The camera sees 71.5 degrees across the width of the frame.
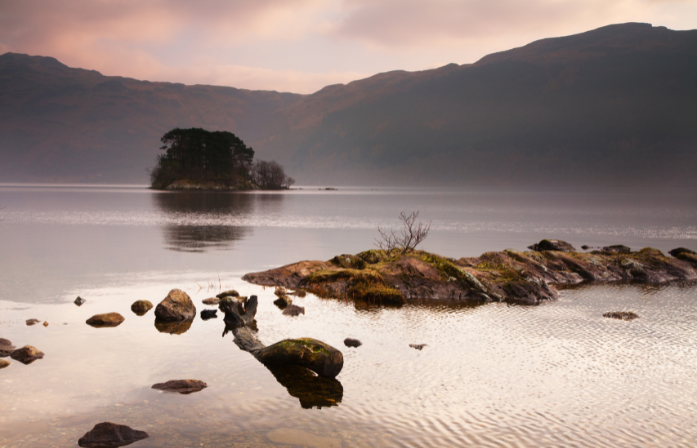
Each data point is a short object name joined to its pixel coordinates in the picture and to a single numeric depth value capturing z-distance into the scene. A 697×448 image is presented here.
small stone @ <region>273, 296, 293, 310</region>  15.77
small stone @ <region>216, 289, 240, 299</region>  16.87
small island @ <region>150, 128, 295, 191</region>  167.50
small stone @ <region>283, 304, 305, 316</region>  14.70
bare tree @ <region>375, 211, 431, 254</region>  22.67
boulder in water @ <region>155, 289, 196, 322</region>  13.59
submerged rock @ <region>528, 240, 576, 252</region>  31.03
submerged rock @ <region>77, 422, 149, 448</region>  6.73
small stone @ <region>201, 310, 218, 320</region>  14.07
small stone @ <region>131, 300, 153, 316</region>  14.71
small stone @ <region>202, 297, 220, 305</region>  16.00
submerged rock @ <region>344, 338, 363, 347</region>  11.62
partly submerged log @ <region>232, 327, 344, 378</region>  9.58
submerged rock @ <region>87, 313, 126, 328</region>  13.07
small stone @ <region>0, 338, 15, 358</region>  10.32
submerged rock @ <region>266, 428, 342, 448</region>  6.96
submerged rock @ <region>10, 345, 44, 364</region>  10.00
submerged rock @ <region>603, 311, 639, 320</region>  14.64
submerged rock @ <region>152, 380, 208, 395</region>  8.64
